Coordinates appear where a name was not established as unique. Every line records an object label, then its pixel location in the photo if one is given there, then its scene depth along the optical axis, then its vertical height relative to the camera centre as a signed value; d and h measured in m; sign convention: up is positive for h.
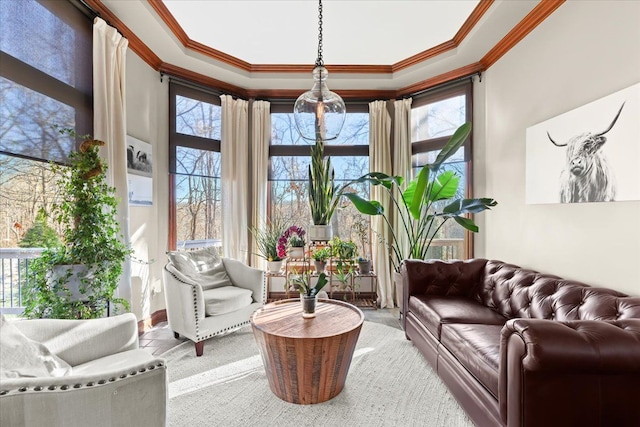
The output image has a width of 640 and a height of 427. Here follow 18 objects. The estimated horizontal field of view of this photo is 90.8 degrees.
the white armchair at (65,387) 1.01 -0.63
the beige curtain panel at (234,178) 4.26 +0.45
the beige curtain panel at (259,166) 4.45 +0.63
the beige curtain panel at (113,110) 2.69 +0.91
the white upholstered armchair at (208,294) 2.76 -0.80
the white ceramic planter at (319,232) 2.87 -0.20
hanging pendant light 2.10 +0.65
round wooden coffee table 1.99 -0.94
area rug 1.94 -1.28
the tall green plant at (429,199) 3.29 +0.13
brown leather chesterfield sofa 1.24 -0.73
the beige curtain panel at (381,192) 4.31 +0.25
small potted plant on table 2.38 -0.67
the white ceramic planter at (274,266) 4.13 -0.73
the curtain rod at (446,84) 3.78 +1.60
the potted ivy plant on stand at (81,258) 2.08 -0.32
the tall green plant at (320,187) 3.62 +0.27
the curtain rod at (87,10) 2.57 +1.71
